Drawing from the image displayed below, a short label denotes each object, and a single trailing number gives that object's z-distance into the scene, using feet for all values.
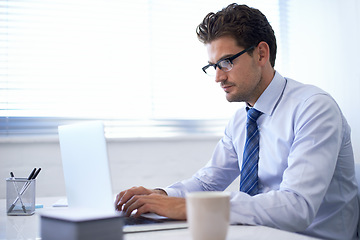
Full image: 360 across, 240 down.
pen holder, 4.24
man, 3.69
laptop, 2.97
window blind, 7.27
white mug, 2.23
